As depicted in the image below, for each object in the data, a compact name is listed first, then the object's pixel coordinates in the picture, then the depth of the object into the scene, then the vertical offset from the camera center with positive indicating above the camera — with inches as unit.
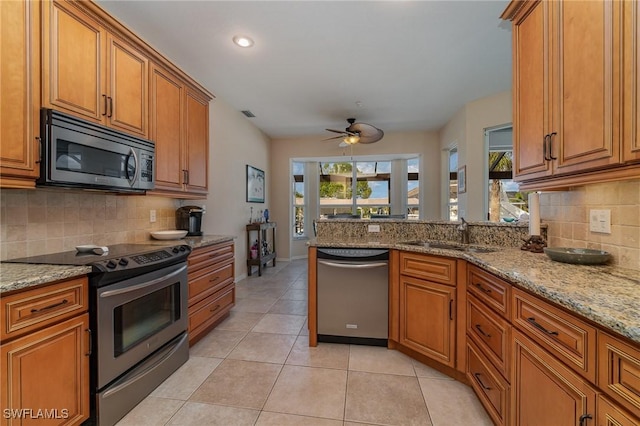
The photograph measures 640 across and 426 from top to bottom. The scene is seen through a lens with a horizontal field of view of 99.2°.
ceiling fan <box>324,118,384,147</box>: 162.2 +48.5
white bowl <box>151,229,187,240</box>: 100.0 -8.6
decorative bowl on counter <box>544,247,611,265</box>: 53.9 -8.7
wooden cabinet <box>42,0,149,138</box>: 59.2 +35.3
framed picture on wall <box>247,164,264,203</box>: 193.0 +20.3
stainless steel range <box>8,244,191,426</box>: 57.2 -26.9
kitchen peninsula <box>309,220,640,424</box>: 31.9 -18.5
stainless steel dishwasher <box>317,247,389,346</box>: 89.9 -28.1
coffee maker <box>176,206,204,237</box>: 113.6 -3.1
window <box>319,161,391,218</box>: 255.6 +23.9
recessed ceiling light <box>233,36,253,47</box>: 95.0 +60.7
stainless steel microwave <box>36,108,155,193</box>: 57.2 +13.6
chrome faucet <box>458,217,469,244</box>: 92.0 -6.2
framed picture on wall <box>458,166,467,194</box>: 158.7 +19.8
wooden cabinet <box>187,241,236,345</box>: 91.4 -28.1
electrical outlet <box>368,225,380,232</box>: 109.9 -6.4
